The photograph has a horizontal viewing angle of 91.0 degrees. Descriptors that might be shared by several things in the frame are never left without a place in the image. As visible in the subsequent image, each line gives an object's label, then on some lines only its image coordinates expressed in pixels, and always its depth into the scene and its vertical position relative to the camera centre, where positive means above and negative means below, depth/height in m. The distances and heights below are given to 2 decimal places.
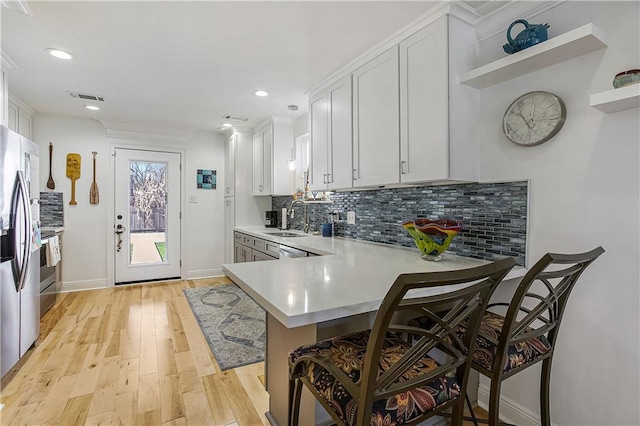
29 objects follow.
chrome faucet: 4.02 -0.06
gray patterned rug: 2.53 -1.12
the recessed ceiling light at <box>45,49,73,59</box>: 2.37 +1.22
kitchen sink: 3.80 -0.27
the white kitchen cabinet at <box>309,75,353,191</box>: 2.62 +0.68
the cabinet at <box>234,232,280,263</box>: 3.44 -0.46
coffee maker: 4.88 -0.10
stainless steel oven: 3.26 -0.79
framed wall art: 5.14 +0.55
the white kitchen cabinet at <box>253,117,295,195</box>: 4.22 +0.76
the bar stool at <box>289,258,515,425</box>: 0.80 -0.50
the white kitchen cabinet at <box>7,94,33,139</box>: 3.32 +1.09
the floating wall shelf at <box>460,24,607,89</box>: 1.37 +0.77
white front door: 4.62 -0.04
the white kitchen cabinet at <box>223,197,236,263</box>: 4.96 -0.23
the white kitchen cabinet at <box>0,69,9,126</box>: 2.50 +0.93
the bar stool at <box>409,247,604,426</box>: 1.10 -0.50
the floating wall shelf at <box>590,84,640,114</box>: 1.22 +0.46
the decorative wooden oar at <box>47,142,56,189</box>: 4.13 +0.44
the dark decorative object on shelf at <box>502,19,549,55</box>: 1.56 +0.88
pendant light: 3.83 +0.86
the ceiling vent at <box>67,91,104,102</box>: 3.35 +1.26
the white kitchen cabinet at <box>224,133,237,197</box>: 4.92 +0.77
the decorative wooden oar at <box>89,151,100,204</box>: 4.41 +0.28
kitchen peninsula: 1.08 -0.31
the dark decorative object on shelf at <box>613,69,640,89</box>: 1.25 +0.54
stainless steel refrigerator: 2.07 -0.24
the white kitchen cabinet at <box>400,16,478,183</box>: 1.83 +0.66
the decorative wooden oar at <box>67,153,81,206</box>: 4.26 +0.58
